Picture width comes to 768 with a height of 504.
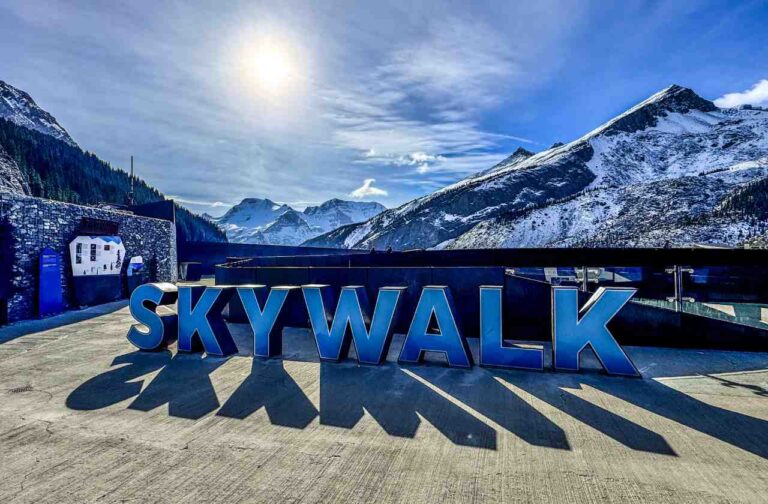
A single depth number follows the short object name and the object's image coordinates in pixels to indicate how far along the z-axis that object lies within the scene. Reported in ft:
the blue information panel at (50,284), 50.11
